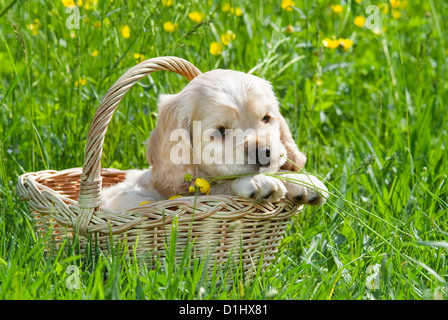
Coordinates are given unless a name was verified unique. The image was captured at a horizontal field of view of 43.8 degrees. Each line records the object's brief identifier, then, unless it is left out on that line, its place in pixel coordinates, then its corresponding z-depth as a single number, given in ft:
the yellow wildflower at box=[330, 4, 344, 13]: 13.92
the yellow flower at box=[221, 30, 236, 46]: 11.43
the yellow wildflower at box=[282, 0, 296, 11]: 11.73
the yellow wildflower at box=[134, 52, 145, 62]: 10.33
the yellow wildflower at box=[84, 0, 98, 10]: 10.93
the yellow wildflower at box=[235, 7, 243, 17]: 12.48
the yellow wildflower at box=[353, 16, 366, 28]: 12.59
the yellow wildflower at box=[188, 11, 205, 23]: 11.87
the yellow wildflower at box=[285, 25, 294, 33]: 11.70
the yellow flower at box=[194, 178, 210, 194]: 7.82
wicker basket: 7.45
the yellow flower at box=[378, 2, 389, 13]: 13.43
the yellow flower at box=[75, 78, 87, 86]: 10.36
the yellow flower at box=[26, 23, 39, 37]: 12.17
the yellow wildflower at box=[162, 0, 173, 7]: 11.27
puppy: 7.77
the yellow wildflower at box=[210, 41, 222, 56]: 11.35
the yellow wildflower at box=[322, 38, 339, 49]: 11.37
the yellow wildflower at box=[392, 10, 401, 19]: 15.37
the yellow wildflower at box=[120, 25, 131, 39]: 10.80
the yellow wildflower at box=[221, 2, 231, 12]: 12.74
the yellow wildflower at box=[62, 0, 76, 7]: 10.61
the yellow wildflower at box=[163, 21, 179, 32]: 10.80
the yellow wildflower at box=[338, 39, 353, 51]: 11.50
